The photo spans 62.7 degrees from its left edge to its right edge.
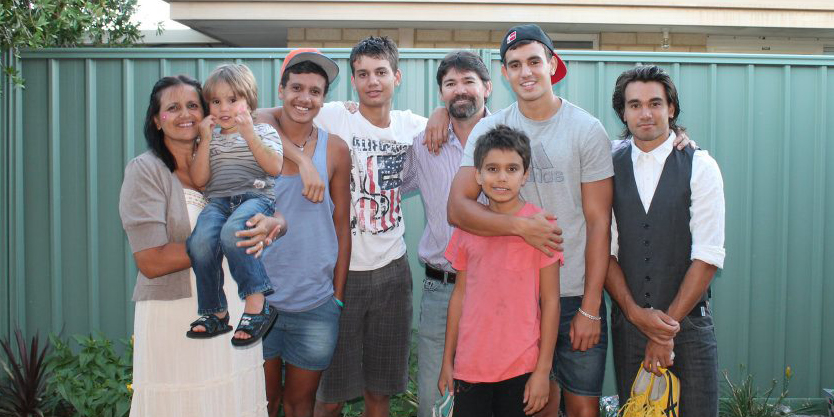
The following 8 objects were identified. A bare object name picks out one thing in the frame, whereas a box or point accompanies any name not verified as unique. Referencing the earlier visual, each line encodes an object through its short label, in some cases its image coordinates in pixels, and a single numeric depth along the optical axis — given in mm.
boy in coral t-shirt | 2725
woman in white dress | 2576
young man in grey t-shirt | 2814
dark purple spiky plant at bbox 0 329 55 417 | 4430
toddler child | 2596
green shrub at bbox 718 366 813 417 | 4551
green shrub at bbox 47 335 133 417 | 4273
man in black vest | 2809
